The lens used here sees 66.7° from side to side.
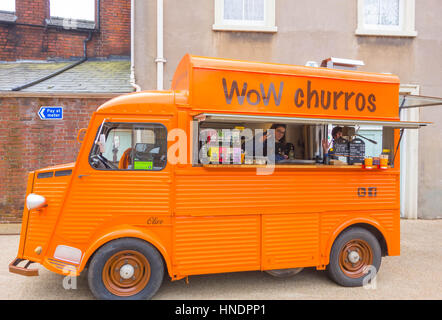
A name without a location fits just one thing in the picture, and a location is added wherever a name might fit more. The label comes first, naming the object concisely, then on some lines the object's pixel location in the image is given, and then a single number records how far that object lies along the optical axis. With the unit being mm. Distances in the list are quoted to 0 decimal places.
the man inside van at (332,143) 4938
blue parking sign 7957
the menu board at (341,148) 4868
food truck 4000
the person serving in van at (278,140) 4777
